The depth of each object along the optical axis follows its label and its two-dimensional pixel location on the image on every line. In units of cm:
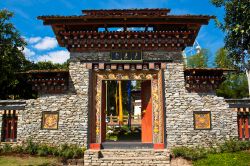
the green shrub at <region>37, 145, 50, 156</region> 1065
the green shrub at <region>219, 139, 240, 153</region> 1068
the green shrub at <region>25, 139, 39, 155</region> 1084
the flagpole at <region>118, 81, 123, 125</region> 1949
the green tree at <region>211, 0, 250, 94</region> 1233
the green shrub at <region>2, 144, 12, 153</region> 1102
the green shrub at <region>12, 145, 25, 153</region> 1099
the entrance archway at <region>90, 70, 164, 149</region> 1141
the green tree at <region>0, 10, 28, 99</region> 1562
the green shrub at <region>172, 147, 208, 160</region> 1025
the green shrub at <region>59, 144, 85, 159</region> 1048
